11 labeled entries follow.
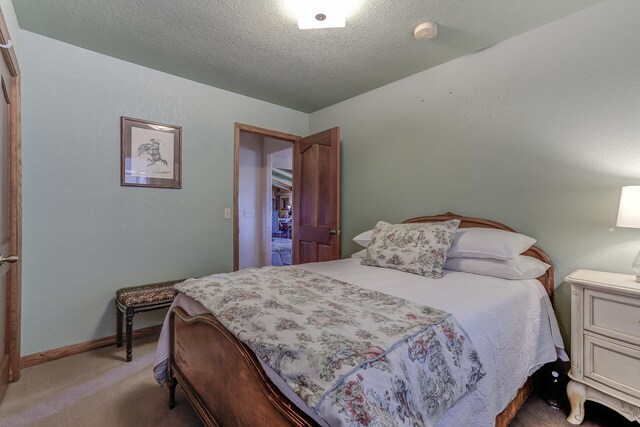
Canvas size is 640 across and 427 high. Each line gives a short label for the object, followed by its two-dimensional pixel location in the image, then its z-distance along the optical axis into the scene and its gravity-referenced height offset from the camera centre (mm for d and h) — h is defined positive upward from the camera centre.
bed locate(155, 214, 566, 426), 970 -603
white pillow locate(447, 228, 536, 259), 1802 -218
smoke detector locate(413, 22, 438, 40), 1948 +1242
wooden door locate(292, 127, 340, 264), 3100 +155
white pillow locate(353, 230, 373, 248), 2547 -251
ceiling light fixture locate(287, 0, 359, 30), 1743 +1235
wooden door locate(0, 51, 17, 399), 1653 -31
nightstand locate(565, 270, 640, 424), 1403 -684
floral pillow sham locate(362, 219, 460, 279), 1892 -263
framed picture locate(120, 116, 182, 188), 2502 +514
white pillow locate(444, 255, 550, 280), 1754 -360
